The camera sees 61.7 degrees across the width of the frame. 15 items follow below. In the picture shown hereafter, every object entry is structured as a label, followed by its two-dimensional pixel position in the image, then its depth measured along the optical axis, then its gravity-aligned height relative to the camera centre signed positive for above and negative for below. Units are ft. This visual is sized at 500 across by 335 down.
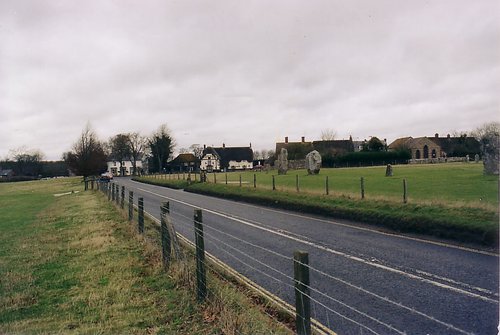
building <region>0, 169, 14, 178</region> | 451.53 +1.13
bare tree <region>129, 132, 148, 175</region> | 385.50 +20.70
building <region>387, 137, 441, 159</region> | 339.77 +5.17
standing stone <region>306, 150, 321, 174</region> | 159.43 -1.06
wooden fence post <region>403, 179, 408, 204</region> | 49.54 -5.04
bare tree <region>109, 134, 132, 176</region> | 381.19 +20.73
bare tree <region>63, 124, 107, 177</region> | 177.88 +5.69
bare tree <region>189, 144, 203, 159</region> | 418.29 +13.49
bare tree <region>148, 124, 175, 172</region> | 353.10 +15.44
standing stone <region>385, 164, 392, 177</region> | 116.47 -4.41
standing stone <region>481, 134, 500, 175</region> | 91.28 -0.69
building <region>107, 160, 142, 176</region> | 446.60 +1.35
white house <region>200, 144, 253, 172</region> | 412.98 +5.39
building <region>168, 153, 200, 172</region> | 397.39 +1.82
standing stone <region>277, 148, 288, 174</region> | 176.24 -0.89
